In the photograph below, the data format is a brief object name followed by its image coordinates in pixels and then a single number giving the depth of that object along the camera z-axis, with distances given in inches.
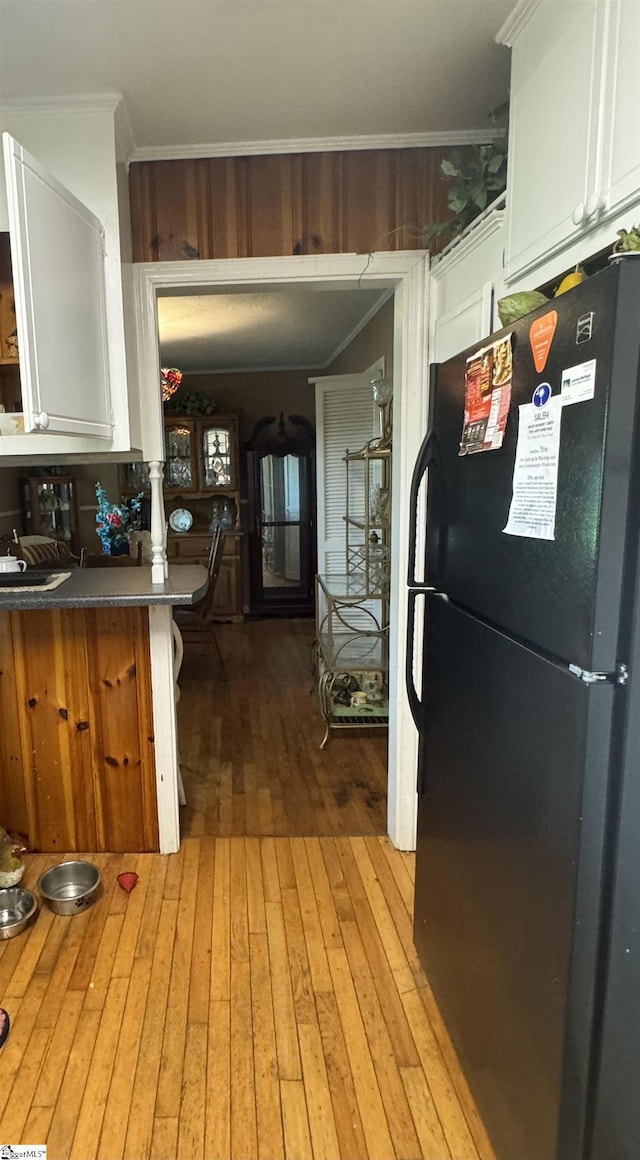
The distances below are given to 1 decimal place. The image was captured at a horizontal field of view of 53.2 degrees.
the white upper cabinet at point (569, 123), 40.3
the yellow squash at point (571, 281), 43.3
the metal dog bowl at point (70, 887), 82.0
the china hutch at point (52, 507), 190.7
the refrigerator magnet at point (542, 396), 38.9
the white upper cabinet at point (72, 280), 58.7
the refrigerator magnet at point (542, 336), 38.3
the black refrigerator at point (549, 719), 33.9
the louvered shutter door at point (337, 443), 161.3
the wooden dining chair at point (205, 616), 179.3
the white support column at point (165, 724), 90.5
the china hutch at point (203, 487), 237.0
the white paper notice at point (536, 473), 38.4
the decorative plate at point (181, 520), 241.0
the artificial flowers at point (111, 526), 184.9
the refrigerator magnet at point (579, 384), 34.0
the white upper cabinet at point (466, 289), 63.4
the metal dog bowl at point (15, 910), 78.2
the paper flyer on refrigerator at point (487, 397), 45.2
